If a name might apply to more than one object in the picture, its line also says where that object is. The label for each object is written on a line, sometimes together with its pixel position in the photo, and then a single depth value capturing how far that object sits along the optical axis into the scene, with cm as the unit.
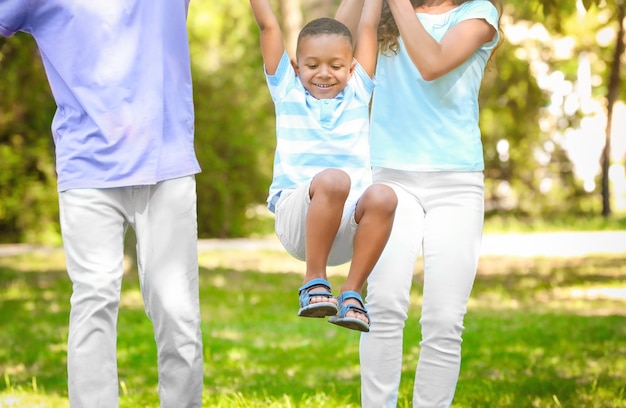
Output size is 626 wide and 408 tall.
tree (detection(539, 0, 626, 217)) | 1207
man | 615
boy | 614
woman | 640
